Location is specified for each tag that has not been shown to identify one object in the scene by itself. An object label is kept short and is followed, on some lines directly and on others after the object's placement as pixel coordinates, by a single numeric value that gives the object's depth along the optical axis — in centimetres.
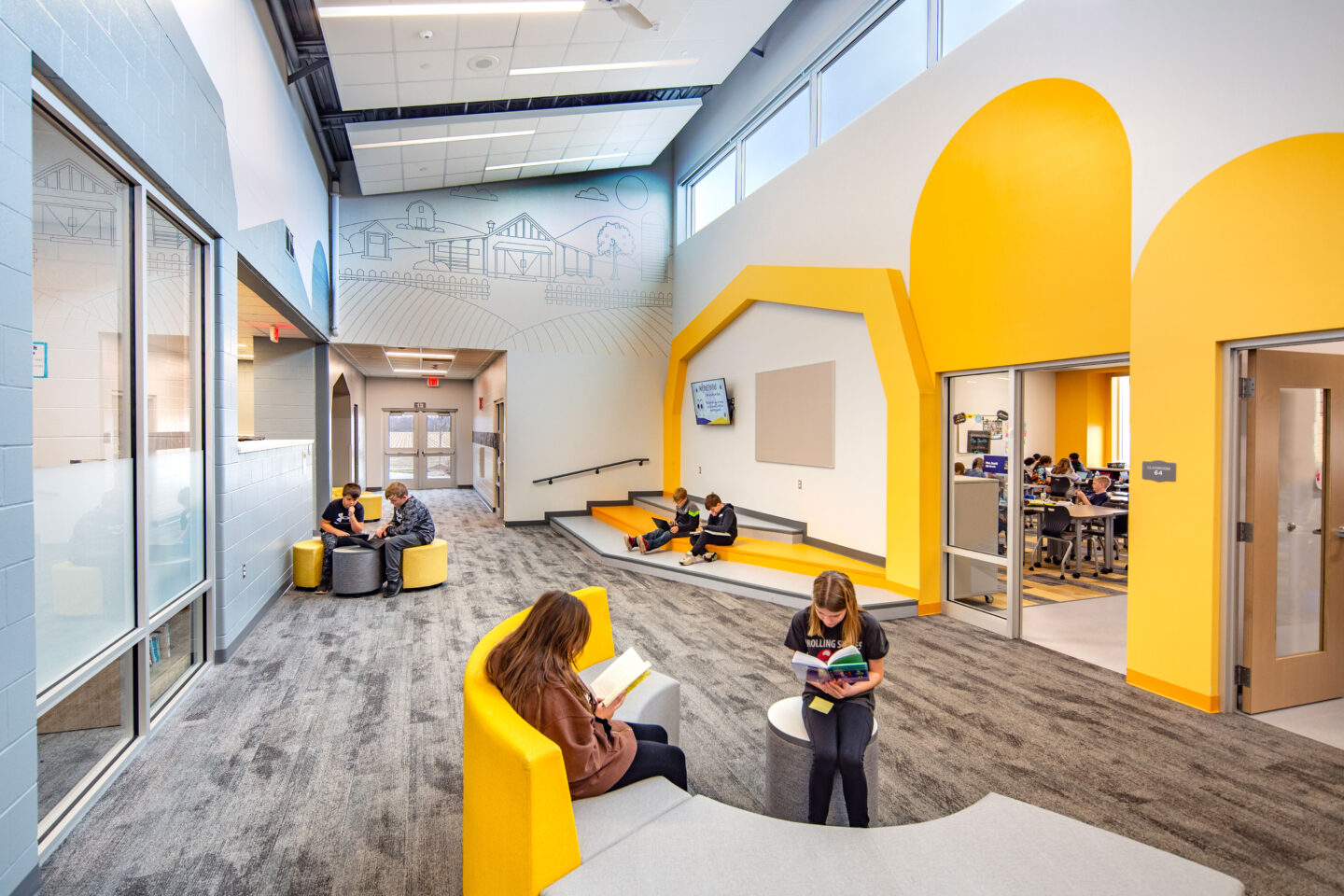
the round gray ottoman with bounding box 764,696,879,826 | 244
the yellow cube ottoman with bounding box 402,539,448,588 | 654
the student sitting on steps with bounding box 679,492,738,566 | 742
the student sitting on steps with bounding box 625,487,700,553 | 780
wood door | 372
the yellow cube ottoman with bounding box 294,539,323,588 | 665
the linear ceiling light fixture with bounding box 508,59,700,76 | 686
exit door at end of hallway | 1662
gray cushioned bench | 171
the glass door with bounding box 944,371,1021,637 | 521
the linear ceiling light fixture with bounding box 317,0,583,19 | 519
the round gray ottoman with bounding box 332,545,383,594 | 634
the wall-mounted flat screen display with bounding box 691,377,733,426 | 950
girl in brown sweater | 199
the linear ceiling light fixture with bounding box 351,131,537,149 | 807
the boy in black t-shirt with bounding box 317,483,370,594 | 668
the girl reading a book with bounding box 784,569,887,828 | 236
